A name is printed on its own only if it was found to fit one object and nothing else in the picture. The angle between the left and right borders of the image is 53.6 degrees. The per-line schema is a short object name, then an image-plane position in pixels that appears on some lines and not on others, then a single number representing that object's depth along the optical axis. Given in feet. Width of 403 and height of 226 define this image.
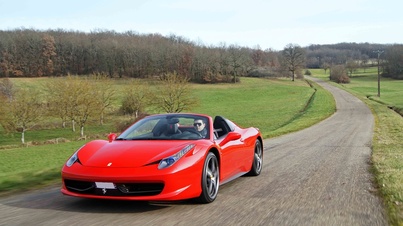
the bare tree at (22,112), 158.20
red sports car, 15.62
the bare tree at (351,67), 502.13
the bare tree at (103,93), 185.17
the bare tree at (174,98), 193.98
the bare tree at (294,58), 393.29
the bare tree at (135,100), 199.62
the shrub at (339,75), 412.36
